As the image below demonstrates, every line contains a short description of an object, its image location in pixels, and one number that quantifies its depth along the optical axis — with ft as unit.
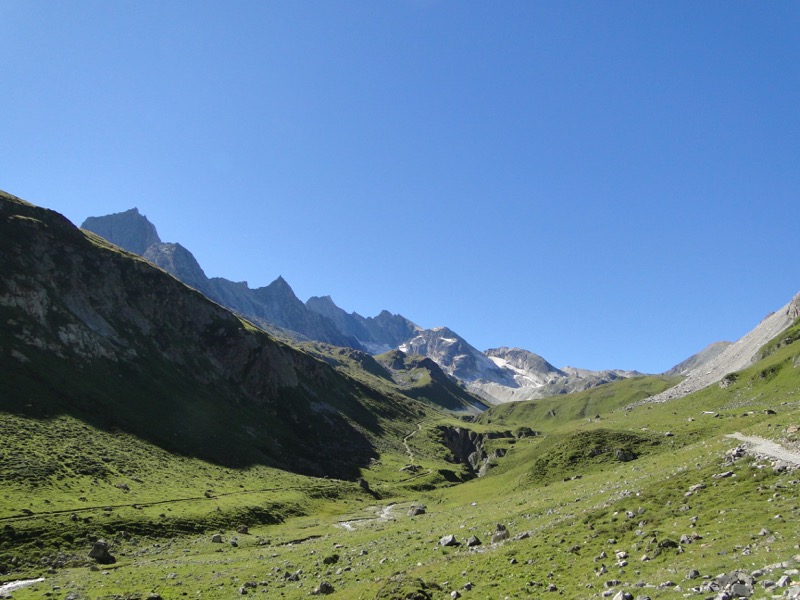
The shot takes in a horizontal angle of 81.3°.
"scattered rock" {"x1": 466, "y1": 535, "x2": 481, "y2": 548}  127.98
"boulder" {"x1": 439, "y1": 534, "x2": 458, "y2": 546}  134.08
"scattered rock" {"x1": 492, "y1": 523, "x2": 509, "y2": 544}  126.40
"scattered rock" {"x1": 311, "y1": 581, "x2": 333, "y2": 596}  112.68
